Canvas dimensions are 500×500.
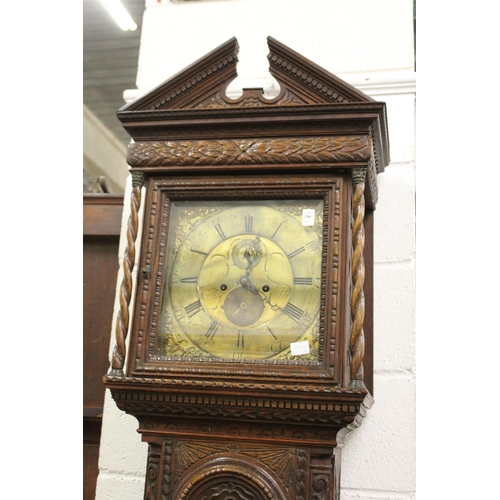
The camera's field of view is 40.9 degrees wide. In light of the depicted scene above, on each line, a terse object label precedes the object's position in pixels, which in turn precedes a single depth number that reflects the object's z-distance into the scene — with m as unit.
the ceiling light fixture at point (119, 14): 2.82
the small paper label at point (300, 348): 1.49
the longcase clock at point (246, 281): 1.47
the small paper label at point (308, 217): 1.58
